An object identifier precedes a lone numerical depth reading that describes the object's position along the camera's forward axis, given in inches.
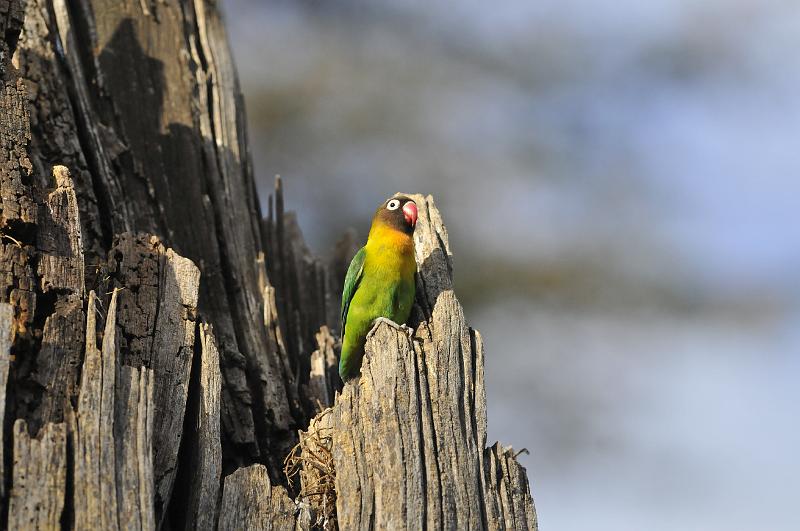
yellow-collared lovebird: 503.5
